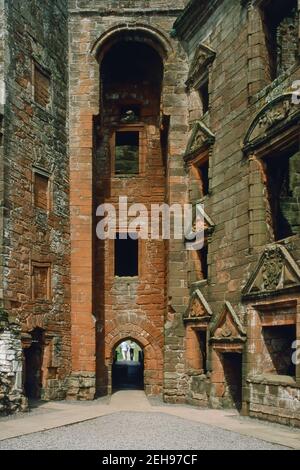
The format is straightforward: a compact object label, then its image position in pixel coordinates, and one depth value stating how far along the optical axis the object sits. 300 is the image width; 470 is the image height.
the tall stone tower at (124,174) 19.14
